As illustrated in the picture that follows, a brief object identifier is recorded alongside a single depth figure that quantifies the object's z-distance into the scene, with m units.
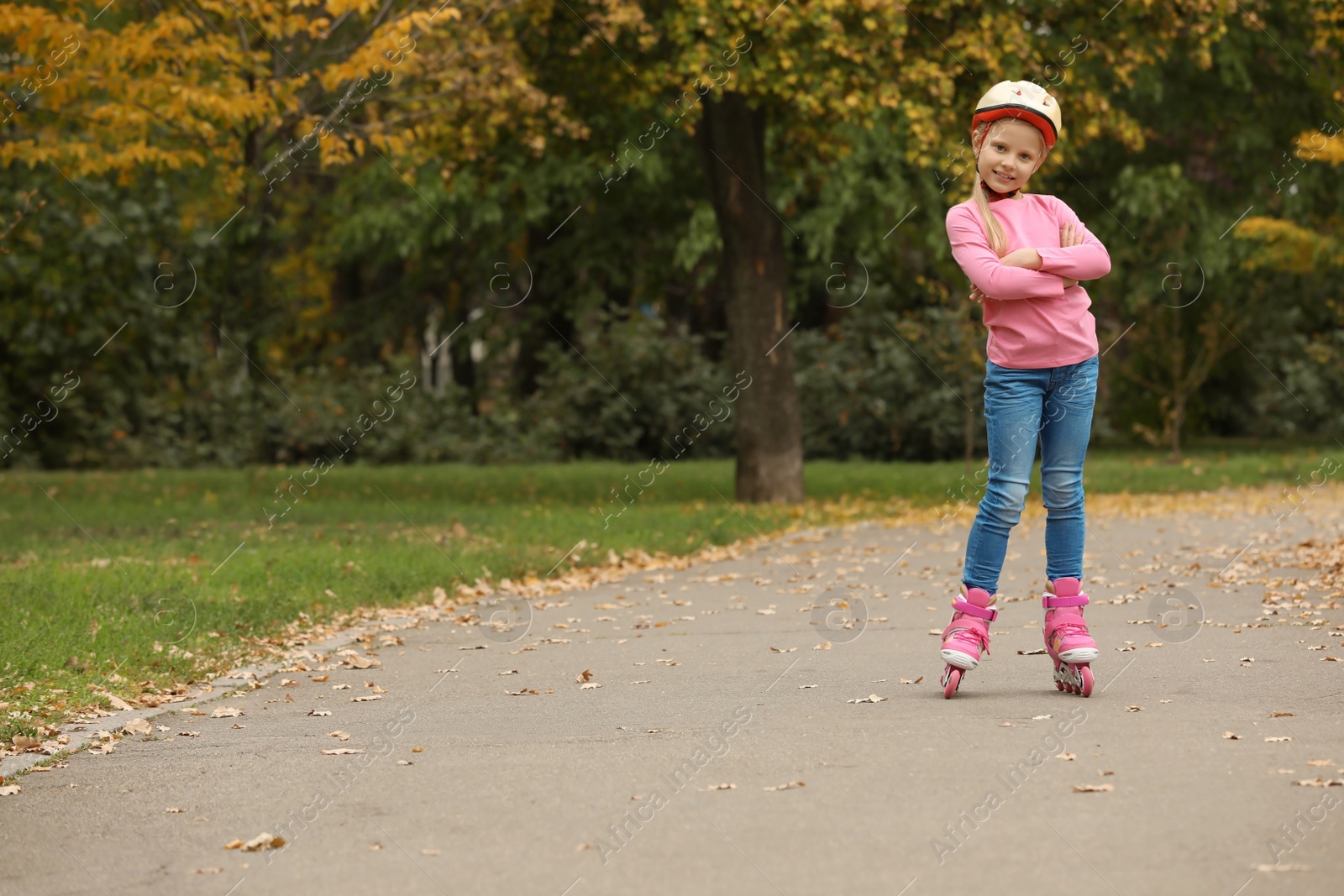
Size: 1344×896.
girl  11.73
